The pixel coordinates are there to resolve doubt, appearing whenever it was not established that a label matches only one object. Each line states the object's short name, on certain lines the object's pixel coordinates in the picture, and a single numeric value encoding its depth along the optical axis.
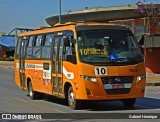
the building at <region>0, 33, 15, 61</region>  70.45
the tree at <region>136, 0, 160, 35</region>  35.88
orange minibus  13.70
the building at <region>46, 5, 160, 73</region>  33.74
